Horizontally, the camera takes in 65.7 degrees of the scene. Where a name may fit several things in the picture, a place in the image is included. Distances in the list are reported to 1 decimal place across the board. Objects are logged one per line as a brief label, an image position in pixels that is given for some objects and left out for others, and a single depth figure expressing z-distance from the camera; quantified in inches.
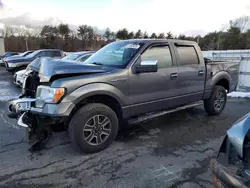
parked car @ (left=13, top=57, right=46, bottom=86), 140.7
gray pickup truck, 115.2
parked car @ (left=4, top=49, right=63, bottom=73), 456.1
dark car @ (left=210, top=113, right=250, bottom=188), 59.2
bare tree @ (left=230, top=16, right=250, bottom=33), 1991.1
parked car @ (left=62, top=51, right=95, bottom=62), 391.5
